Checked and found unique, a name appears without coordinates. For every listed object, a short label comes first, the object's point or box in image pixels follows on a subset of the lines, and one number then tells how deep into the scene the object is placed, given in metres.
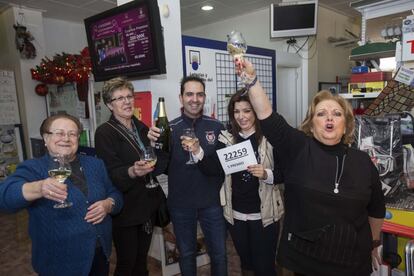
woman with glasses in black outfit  1.69
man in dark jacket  1.86
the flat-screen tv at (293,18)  4.43
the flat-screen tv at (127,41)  2.10
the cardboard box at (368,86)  2.30
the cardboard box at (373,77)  2.30
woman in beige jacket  1.73
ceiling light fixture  5.22
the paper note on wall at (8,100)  4.66
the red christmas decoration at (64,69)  3.70
